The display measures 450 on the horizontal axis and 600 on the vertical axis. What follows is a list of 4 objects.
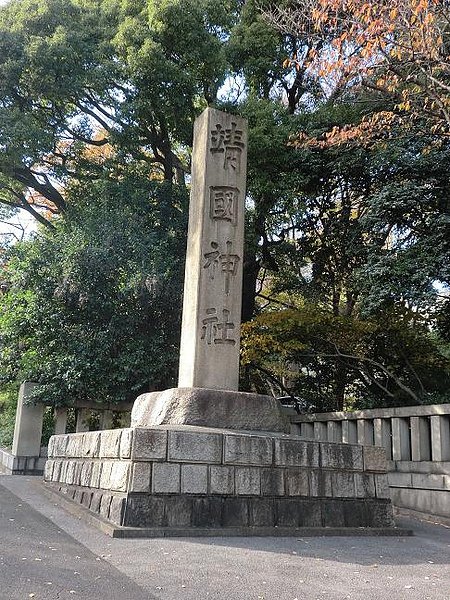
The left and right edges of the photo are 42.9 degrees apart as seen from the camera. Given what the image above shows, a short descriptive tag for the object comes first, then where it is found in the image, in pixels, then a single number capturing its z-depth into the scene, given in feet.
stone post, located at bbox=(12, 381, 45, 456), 38.22
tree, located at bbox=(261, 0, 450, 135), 23.24
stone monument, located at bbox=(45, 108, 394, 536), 15.84
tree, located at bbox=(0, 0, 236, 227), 37.86
